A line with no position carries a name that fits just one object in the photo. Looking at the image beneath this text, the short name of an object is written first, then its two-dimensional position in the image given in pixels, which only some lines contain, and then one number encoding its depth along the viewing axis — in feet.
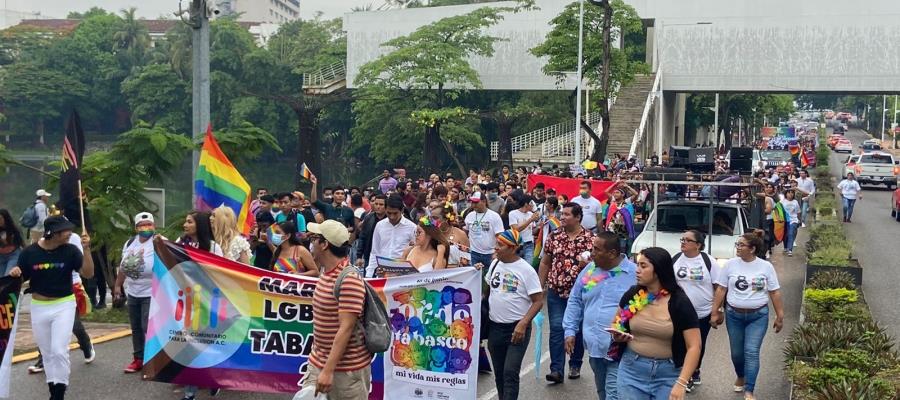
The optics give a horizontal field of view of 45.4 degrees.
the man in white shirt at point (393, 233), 40.22
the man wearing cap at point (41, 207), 49.43
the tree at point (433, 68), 151.33
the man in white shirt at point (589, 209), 55.98
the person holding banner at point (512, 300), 27.48
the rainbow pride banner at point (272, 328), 28.73
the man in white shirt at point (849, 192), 94.32
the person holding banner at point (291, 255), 31.22
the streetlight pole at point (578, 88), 100.20
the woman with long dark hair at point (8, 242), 33.78
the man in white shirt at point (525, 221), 50.42
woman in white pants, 28.27
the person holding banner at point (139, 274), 31.94
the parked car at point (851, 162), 144.60
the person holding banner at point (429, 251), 35.04
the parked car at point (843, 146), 289.74
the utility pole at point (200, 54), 47.44
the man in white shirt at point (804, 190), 89.73
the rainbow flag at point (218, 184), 43.86
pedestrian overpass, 138.82
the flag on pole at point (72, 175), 36.61
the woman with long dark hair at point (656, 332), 20.72
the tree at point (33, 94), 268.00
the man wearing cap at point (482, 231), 45.85
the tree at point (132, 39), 305.32
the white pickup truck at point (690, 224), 53.21
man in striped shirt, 20.49
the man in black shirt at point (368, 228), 47.62
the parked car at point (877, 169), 146.72
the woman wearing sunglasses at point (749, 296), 30.66
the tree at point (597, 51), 102.68
